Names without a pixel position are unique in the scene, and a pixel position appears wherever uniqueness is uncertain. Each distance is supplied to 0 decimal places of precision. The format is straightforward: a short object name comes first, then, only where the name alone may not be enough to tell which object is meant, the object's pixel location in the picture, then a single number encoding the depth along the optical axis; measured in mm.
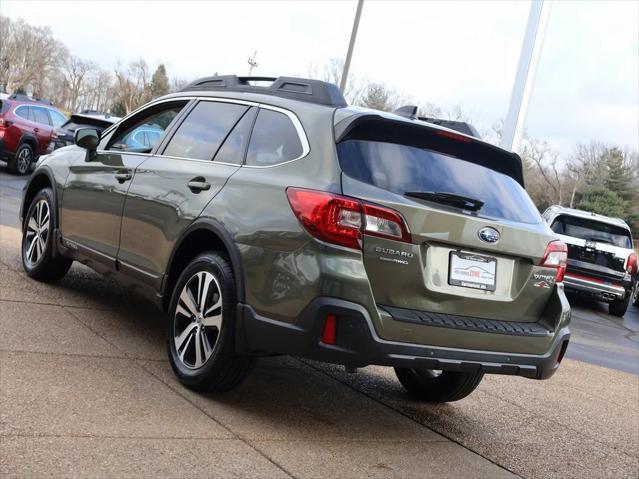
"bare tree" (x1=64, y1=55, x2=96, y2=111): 133500
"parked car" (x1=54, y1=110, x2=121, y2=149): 19297
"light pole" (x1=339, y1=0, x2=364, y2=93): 24016
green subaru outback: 3832
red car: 18062
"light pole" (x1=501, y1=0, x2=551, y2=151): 14015
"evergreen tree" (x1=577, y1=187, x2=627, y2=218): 65438
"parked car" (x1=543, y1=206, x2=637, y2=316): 14922
